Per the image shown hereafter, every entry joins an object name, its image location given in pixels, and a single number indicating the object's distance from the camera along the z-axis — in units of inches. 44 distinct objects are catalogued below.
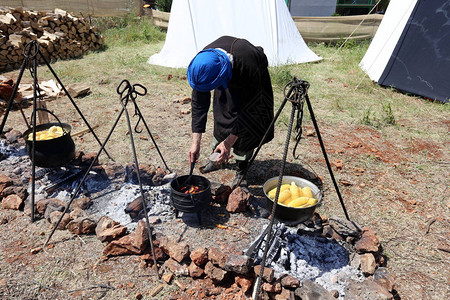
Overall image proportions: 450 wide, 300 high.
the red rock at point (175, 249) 97.3
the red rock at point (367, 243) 99.0
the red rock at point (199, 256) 94.8
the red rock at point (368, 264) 94.0
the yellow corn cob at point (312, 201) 91.7
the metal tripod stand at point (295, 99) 80.6
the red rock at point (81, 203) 122.2
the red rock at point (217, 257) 91.7
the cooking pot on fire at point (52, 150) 121.3
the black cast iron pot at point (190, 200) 104.1
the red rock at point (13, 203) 122.6
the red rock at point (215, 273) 91.5
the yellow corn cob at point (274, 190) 95.8
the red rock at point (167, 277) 94.3
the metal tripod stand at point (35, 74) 110.6
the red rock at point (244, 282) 89.6
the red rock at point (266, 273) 87.6
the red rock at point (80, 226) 110.0
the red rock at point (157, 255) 100.5
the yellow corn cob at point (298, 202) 92.3
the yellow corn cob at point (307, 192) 97.8
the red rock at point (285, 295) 85.1
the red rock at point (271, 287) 86.6
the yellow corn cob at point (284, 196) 94.3
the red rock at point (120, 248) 101.6
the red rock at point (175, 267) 96.0
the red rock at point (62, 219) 112.2
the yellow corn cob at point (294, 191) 97.0
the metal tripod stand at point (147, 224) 97.5
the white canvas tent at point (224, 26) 294.7
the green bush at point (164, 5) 557.9
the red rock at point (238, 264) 88.0
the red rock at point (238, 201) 118.4
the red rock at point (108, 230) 105.3
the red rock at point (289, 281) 87.9
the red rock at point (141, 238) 100.6
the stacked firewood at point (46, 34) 305.3
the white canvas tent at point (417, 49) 239.1
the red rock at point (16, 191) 125.4
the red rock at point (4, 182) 128.2
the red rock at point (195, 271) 94.5
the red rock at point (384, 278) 87.3
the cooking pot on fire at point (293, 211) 87.9
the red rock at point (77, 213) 115.1
